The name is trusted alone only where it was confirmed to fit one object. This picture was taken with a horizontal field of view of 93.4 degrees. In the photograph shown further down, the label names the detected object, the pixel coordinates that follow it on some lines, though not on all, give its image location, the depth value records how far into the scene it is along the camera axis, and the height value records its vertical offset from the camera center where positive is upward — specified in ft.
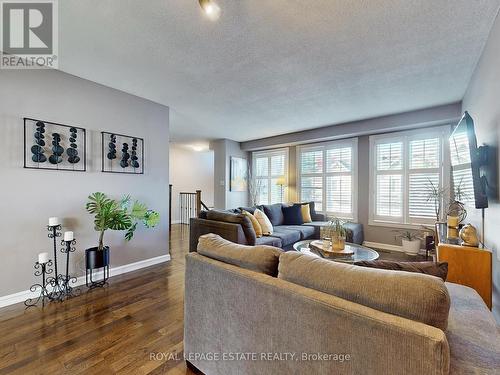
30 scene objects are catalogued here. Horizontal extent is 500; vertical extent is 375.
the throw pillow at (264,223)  12.51 -1.94
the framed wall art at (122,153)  10.27 +1.52
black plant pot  8.91 -2.96
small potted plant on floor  13.57 -3.23
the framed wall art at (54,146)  8.25 +1.51
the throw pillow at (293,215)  16.16 -1.94
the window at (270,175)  20.38 +1.04
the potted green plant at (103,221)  9.00 -1.35
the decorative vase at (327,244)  8.77 -2.23
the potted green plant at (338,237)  8.66 -1.84
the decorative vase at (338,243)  8.66 -2.06
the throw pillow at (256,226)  12.14 -2.04
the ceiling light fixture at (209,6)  4.76 +3.72
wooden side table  6.09 -2.11
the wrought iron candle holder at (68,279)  8.57 -3.48
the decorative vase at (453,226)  8.21 -1.39
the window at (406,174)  13.65 +0.81
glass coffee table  8.22 -2.48
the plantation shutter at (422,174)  13.66 +0.77
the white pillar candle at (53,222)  8.23 -1.24
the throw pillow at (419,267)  3.77 -1.32
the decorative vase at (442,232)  8.33 -1.78
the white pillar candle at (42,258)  7.73 -2.35
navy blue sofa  10.71 -2.26
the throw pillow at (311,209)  17.29 -1.64
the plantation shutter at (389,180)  14.76 +0.46
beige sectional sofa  2.62 -1.81
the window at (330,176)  16.69 +0.81
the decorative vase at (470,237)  6.79 -1.44
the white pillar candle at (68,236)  8.54 -1.79
